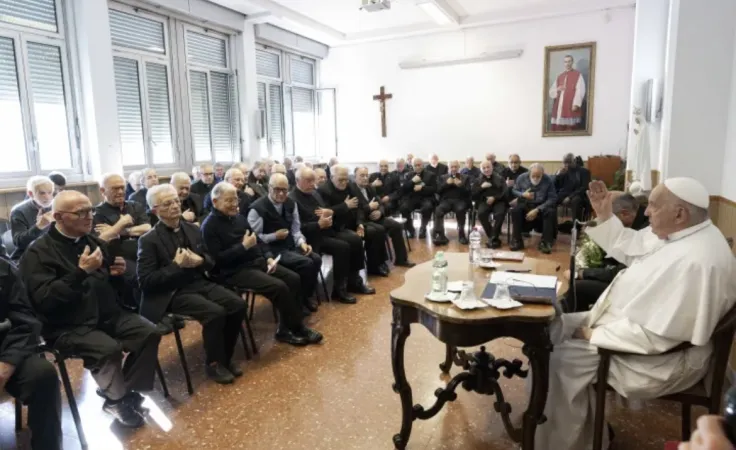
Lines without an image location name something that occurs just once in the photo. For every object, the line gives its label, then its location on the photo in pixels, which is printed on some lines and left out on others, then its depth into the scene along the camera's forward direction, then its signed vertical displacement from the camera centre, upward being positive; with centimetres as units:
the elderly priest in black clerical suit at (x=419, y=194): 713 -57
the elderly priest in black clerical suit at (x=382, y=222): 546 -77
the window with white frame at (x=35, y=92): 506 +83
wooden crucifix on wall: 1002 +126
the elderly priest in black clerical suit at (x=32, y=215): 379 -42
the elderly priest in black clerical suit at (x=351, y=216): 498 -63
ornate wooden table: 189 -75
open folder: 201 -62
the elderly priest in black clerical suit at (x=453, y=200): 691 -66
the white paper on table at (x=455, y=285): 221 -62
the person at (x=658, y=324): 178 -68
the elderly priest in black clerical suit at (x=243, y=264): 338 -78
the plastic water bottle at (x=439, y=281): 217 -58
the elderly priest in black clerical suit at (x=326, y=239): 447 -79
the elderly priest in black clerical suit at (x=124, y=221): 371 -49
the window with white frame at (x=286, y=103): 894 +119
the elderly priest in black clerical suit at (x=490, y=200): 671 -65
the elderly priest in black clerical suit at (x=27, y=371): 208 -92
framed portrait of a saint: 827 +118
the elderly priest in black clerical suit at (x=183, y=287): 287 -81
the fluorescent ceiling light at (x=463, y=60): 873 +190
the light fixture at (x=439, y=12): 748 +250
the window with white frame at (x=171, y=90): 635 +109
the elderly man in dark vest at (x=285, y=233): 398 -63
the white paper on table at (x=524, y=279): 224 -62
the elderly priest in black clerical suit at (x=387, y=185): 715 -43
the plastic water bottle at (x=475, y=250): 276 -57
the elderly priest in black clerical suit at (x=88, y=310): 233 -77
